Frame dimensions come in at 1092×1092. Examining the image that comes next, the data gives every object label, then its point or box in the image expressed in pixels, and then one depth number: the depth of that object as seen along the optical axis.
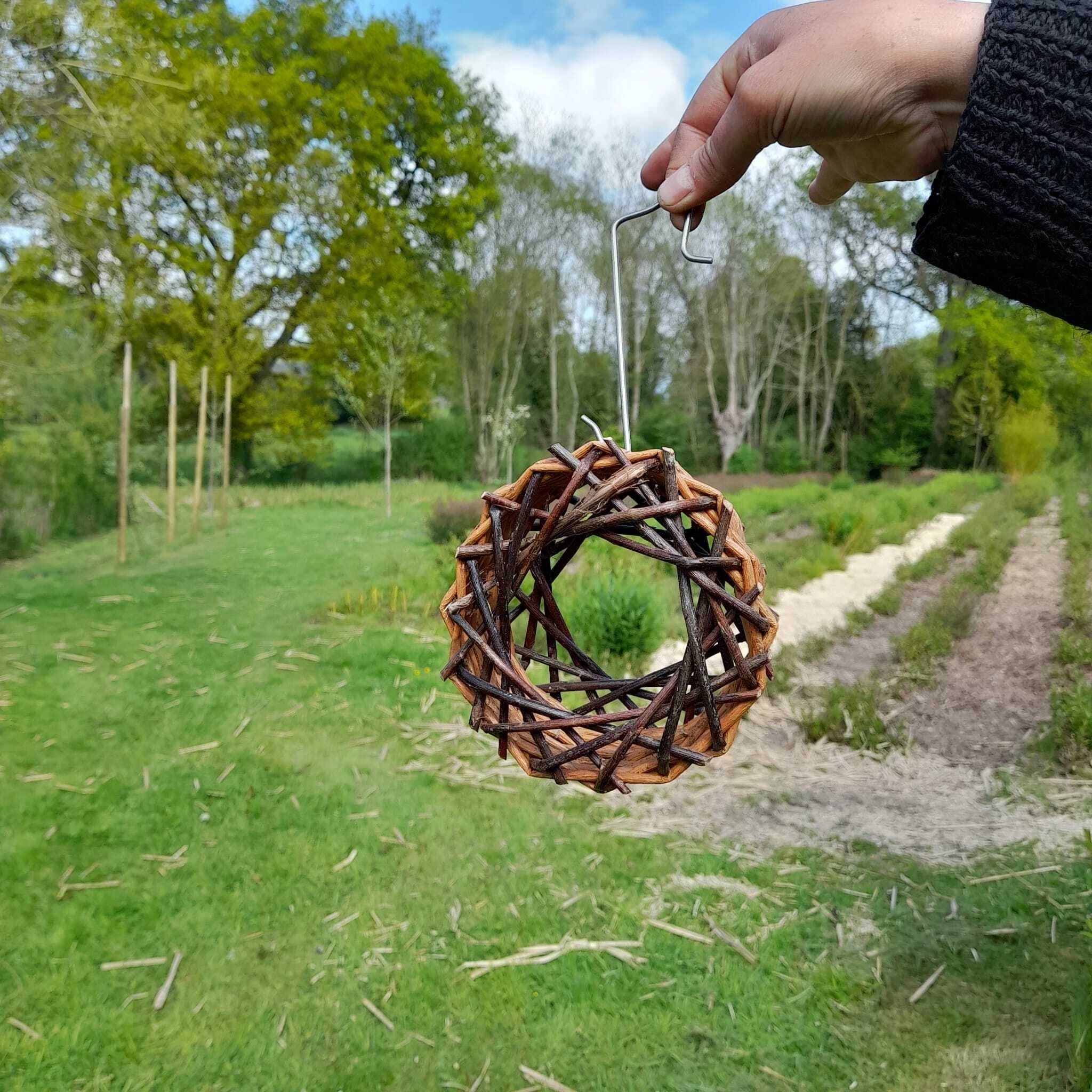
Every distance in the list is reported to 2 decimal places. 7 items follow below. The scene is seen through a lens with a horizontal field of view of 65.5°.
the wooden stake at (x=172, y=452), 7.42
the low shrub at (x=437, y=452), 16.06
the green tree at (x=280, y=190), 10.98
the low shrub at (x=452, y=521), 6.62
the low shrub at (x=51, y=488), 7.48
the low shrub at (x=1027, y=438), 12.38
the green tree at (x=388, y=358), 11.84
